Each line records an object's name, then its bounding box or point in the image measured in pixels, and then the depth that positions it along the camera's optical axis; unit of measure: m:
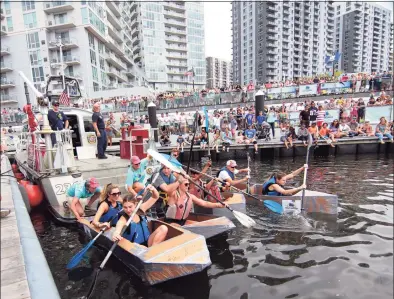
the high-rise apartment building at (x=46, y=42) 44.75
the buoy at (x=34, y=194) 8.50
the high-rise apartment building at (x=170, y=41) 74.06
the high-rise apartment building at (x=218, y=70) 170.06
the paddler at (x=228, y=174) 7.78
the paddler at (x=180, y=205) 6.02
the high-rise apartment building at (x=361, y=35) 107.69
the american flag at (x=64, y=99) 12.44
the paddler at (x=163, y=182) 7.11
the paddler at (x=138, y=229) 4.97
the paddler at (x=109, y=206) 5.65
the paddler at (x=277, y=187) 7.09
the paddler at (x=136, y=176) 7.33
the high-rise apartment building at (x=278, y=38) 85.75
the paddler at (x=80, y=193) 6.76
